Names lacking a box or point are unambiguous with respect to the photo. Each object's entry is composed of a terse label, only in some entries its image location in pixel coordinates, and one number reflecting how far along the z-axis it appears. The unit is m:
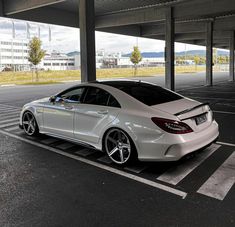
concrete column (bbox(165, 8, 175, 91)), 18.66
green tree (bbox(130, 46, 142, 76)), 48.59
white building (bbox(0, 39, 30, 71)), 90.88
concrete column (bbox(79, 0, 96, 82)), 11.82
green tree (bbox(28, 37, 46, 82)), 30.91
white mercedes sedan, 4.54
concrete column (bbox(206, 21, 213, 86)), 23.81
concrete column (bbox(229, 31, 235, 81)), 29.50
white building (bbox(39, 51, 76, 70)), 97.60
